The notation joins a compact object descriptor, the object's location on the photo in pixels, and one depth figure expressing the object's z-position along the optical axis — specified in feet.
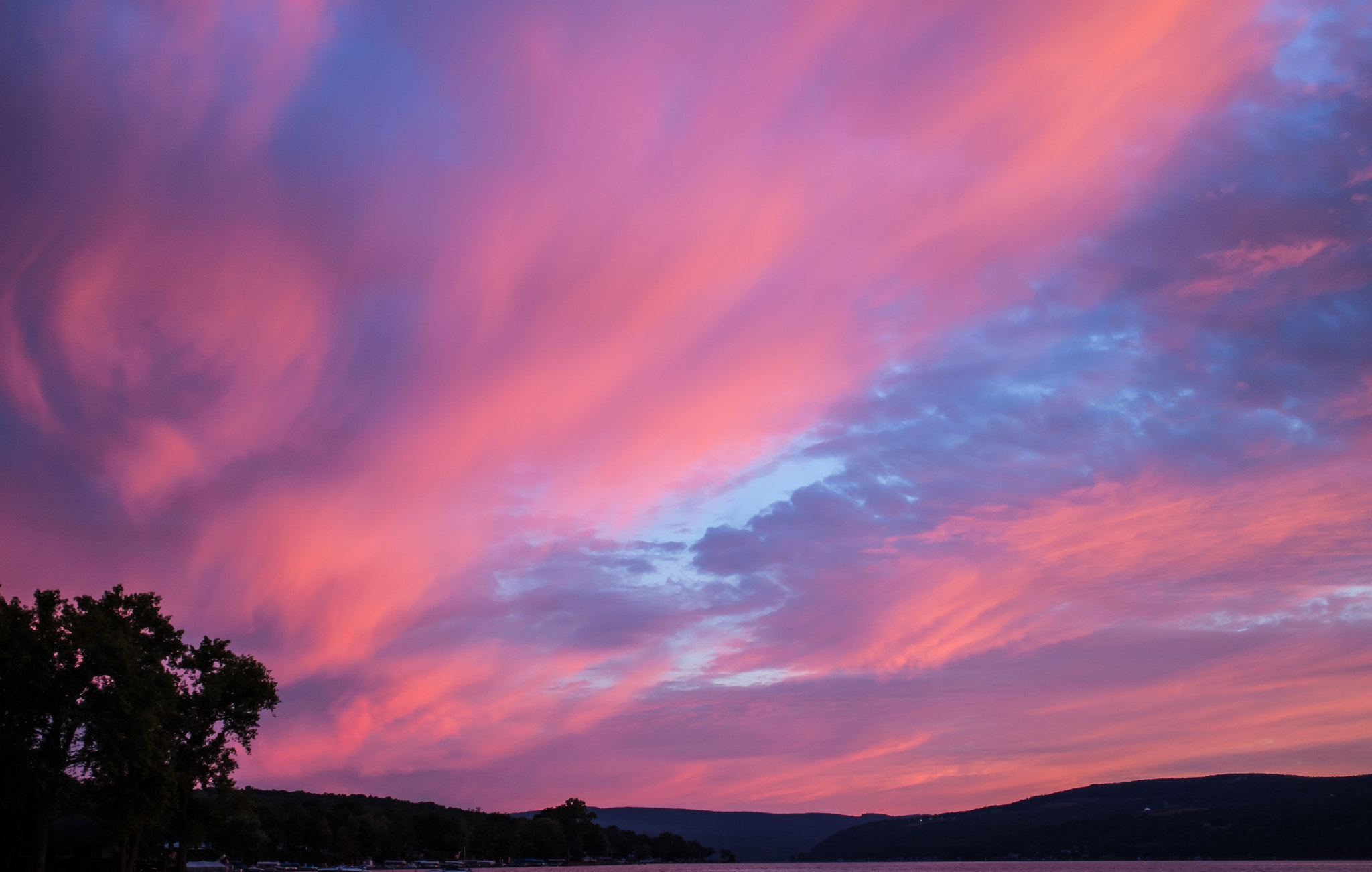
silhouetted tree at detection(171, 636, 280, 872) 251.80
